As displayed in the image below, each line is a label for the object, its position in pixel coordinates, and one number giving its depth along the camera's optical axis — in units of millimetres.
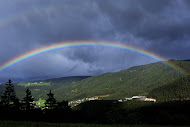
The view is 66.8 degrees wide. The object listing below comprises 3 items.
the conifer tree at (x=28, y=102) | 33688
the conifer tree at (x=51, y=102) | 36297
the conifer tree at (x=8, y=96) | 37581
